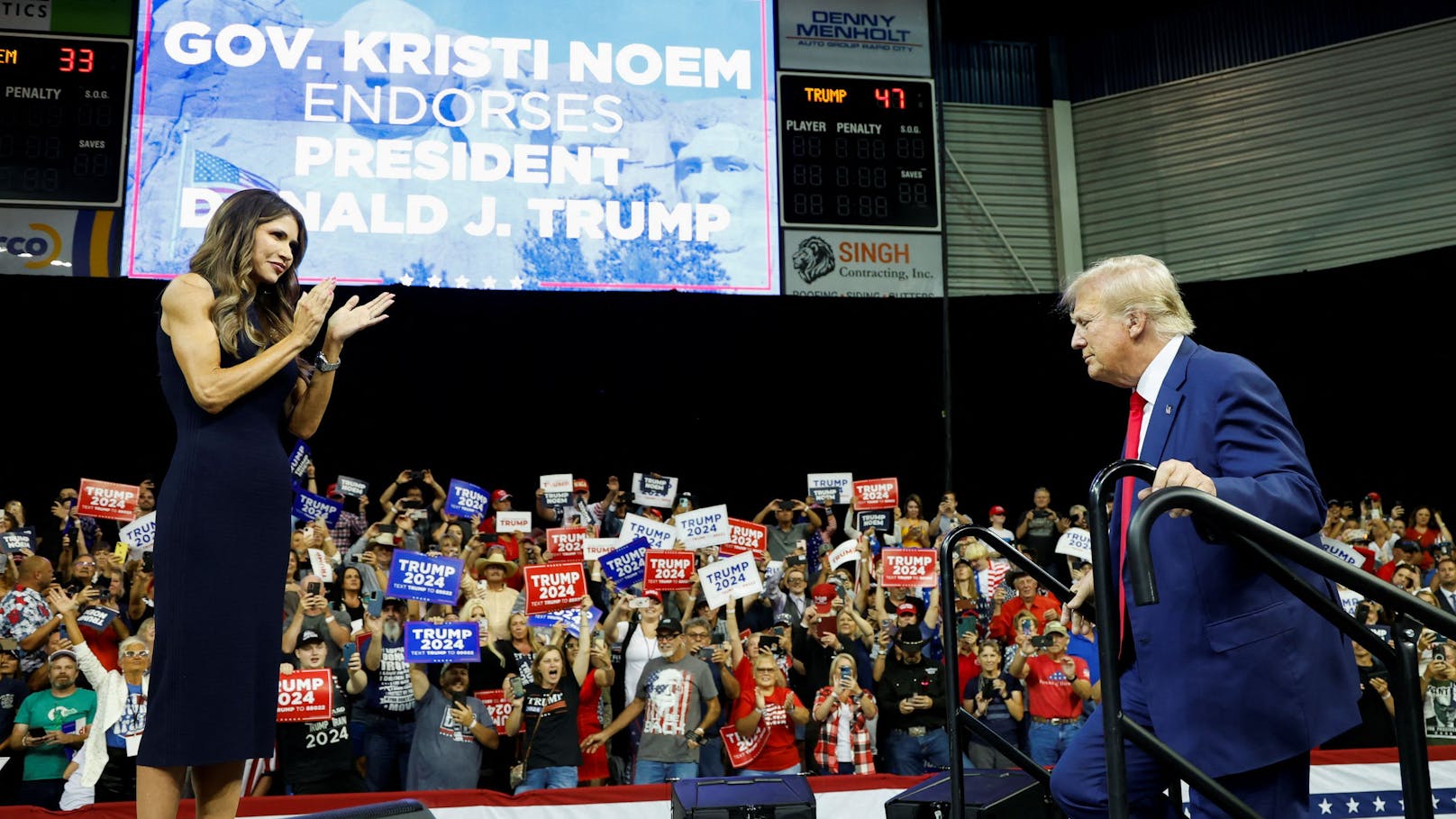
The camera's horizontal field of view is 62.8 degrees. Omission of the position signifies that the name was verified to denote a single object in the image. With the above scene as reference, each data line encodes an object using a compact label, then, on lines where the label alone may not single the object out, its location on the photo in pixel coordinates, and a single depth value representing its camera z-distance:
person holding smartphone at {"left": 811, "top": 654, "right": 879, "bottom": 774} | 6.64
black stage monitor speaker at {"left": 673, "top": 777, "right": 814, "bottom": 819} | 3.40
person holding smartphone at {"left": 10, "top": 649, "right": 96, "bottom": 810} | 5.85
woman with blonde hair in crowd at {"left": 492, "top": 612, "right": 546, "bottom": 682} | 6.66
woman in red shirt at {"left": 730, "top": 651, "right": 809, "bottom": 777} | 6.44
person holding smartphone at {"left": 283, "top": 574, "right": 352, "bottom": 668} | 6.39
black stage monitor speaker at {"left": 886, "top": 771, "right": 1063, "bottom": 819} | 3.31
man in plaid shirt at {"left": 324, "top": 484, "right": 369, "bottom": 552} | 9.10
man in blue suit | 1.79
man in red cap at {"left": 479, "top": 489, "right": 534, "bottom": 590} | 7.83
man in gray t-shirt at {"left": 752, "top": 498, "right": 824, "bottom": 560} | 9.25
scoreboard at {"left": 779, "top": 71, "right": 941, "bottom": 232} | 10.22
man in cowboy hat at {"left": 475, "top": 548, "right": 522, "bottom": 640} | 7.21
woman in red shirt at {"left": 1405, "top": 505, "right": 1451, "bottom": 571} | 9.10
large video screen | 9.27
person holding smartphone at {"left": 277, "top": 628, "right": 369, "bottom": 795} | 5.87
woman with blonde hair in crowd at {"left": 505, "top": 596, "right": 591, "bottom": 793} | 6.19
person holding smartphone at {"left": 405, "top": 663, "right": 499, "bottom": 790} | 5.99
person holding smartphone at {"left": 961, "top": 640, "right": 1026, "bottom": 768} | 6.70
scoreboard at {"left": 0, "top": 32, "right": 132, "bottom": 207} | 9.15
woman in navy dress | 1.69
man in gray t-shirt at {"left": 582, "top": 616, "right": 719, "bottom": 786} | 6.23
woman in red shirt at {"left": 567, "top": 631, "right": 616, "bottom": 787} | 6.36
